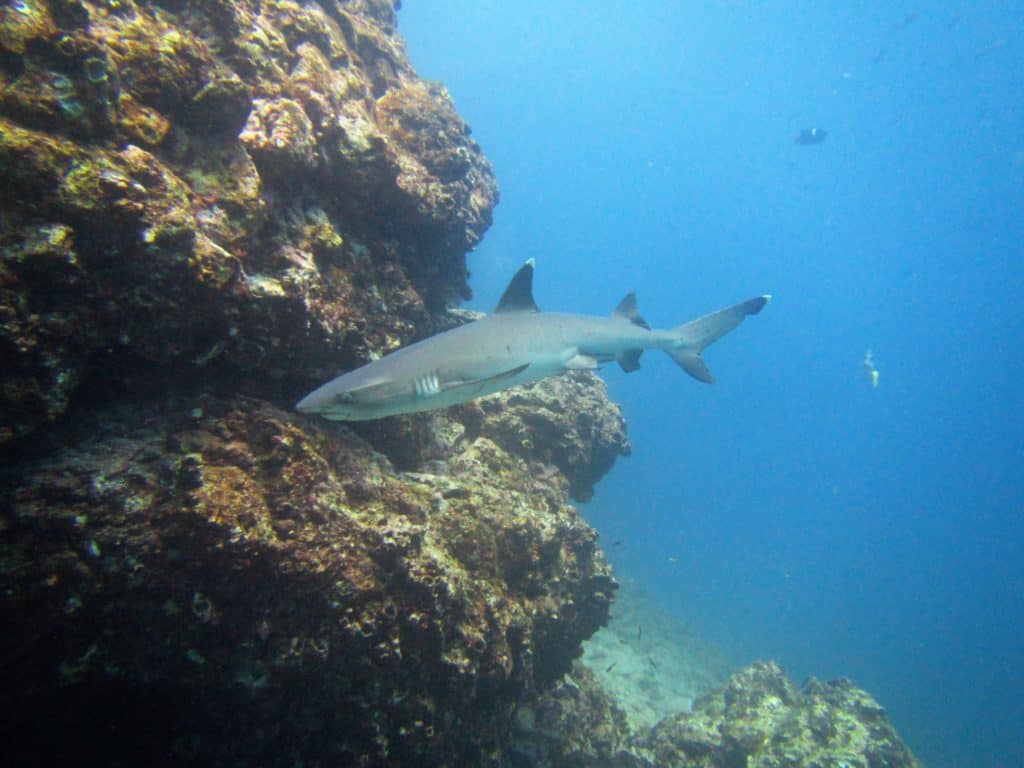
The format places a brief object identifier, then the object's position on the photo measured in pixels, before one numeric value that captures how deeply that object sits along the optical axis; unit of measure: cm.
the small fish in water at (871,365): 2289
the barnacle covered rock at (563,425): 801
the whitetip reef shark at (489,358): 365
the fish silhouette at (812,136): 2458
